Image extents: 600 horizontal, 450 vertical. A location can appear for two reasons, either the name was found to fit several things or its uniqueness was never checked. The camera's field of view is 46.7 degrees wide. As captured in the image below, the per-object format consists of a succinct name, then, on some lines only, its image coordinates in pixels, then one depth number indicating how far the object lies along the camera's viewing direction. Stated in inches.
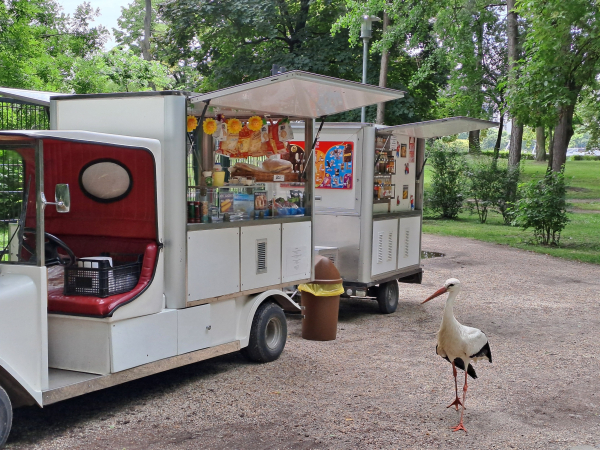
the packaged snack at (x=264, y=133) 288.2
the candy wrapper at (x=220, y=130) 263.7
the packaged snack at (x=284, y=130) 293.6
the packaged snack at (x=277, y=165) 287.7
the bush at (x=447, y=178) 951.6
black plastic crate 209.2
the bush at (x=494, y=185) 936.3
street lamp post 717.9
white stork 217.3
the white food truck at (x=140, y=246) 184.5
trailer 369.4
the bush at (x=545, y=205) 698.8
